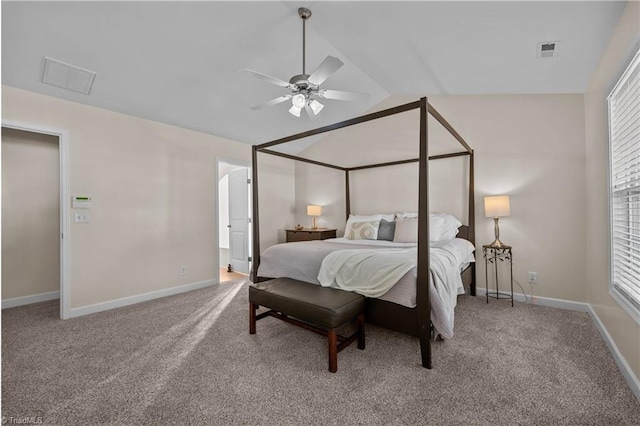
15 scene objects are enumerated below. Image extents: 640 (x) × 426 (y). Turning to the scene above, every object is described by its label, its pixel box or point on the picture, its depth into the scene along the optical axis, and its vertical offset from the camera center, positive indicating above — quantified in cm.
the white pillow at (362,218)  437 -6
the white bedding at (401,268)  231 -50
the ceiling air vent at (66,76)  278 +136
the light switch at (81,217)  329 -1
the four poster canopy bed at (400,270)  223 -50
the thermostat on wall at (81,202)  329 +16
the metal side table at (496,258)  364 -58
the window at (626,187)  201 +19
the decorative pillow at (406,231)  372 -22
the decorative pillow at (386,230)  404 -22
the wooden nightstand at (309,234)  504 -34
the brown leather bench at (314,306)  221 -73
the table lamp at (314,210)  533 +7
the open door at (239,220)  521 -9
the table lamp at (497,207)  346 +7
